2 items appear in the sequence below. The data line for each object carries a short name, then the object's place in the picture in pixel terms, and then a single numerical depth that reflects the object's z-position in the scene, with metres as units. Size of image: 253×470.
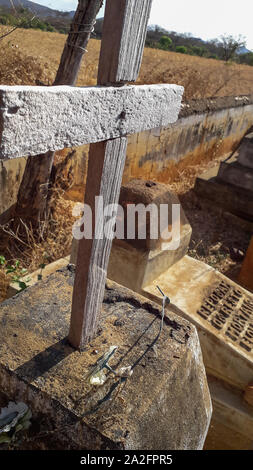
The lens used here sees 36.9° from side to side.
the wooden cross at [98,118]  0.96
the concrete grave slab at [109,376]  1.49
